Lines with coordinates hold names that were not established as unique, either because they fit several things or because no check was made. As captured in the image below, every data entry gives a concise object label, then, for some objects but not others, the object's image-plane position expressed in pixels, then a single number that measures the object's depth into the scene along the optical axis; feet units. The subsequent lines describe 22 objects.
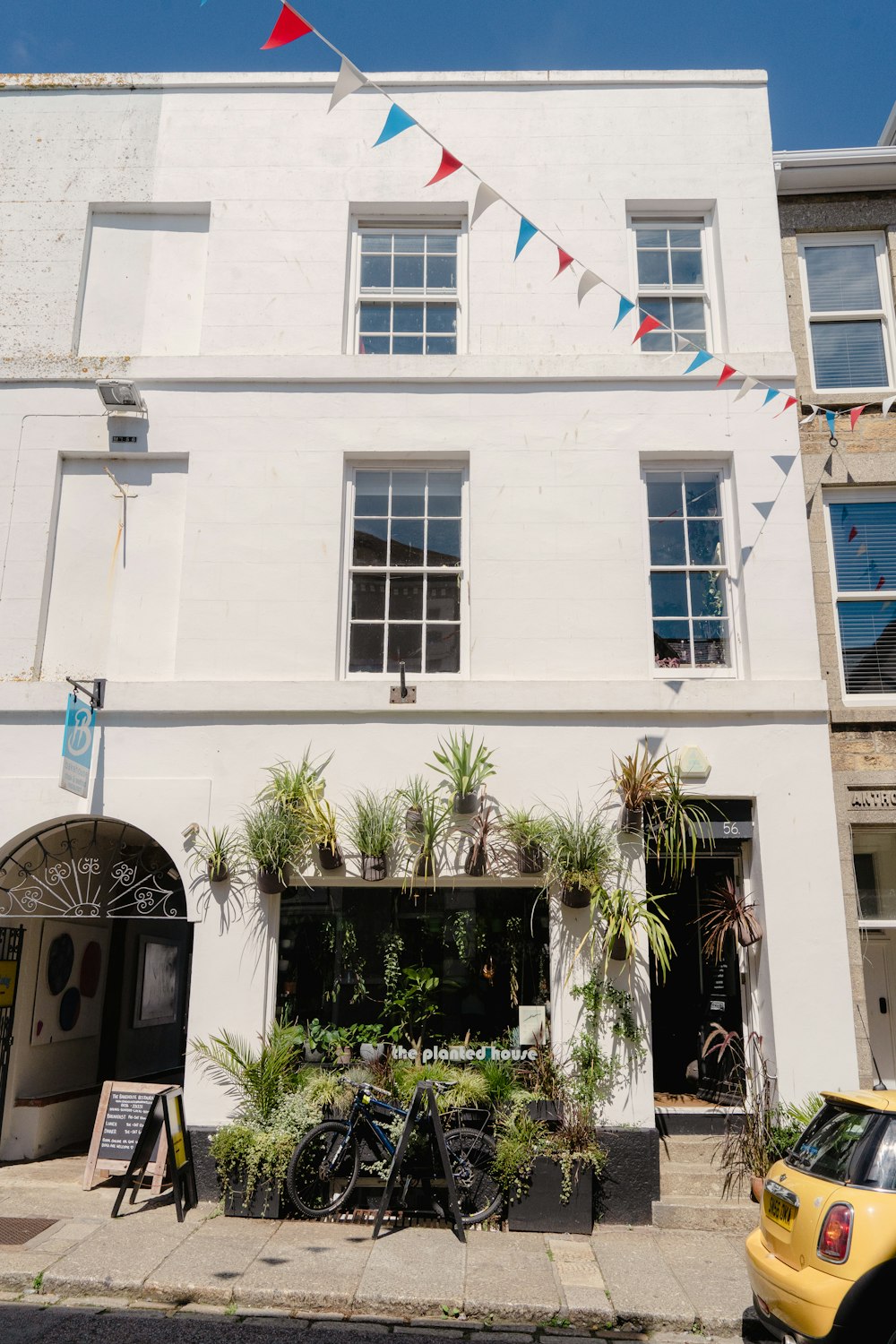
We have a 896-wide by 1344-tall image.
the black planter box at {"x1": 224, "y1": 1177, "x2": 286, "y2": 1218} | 25.62
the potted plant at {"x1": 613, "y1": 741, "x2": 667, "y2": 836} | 28.27
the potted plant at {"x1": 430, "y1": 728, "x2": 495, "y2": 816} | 28.37
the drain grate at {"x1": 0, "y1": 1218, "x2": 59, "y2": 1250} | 23.62
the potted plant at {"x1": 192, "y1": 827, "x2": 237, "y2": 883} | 28.63
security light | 31.68
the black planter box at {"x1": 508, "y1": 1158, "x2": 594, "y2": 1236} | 25.20
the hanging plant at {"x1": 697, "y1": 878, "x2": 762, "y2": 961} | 28.43
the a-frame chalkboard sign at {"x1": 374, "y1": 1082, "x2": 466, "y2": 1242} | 24.12
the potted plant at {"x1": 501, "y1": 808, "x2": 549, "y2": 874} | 28.04
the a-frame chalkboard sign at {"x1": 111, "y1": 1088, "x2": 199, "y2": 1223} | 25.58
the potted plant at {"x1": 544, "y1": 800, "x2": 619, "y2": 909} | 27.66
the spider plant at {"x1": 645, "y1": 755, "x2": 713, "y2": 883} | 28.19
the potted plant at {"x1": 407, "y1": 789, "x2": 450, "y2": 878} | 28.32
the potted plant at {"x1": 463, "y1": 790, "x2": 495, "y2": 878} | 28.12
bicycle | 25.45
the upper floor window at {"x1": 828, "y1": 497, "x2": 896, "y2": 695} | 31.14
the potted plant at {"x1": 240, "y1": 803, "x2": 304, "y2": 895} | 28.07
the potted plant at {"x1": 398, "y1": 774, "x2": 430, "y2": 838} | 28.56
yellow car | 15.74
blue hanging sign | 28.04
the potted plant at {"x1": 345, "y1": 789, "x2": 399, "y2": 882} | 28.12
